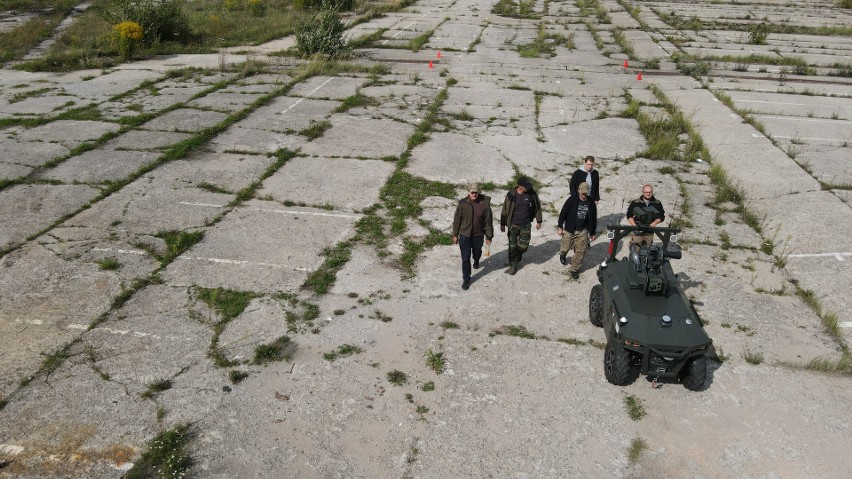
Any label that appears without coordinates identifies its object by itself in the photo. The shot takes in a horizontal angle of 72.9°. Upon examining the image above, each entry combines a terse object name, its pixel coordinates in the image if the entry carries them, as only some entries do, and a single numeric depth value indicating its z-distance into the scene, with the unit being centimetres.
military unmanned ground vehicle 644
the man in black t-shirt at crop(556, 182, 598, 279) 883
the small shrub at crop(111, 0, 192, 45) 2438
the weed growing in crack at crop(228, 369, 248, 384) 691
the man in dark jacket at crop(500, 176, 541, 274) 867
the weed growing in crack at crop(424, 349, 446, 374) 718
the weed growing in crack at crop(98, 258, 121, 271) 911
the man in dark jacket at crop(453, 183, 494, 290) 848
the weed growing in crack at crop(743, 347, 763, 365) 734
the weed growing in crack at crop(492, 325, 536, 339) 784
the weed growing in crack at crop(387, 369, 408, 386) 695
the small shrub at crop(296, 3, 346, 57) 2294
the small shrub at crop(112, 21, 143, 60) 2284
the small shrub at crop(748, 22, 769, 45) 2852
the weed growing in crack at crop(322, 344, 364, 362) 734
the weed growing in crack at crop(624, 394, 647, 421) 649
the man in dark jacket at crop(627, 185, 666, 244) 823
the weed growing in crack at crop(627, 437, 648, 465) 598
